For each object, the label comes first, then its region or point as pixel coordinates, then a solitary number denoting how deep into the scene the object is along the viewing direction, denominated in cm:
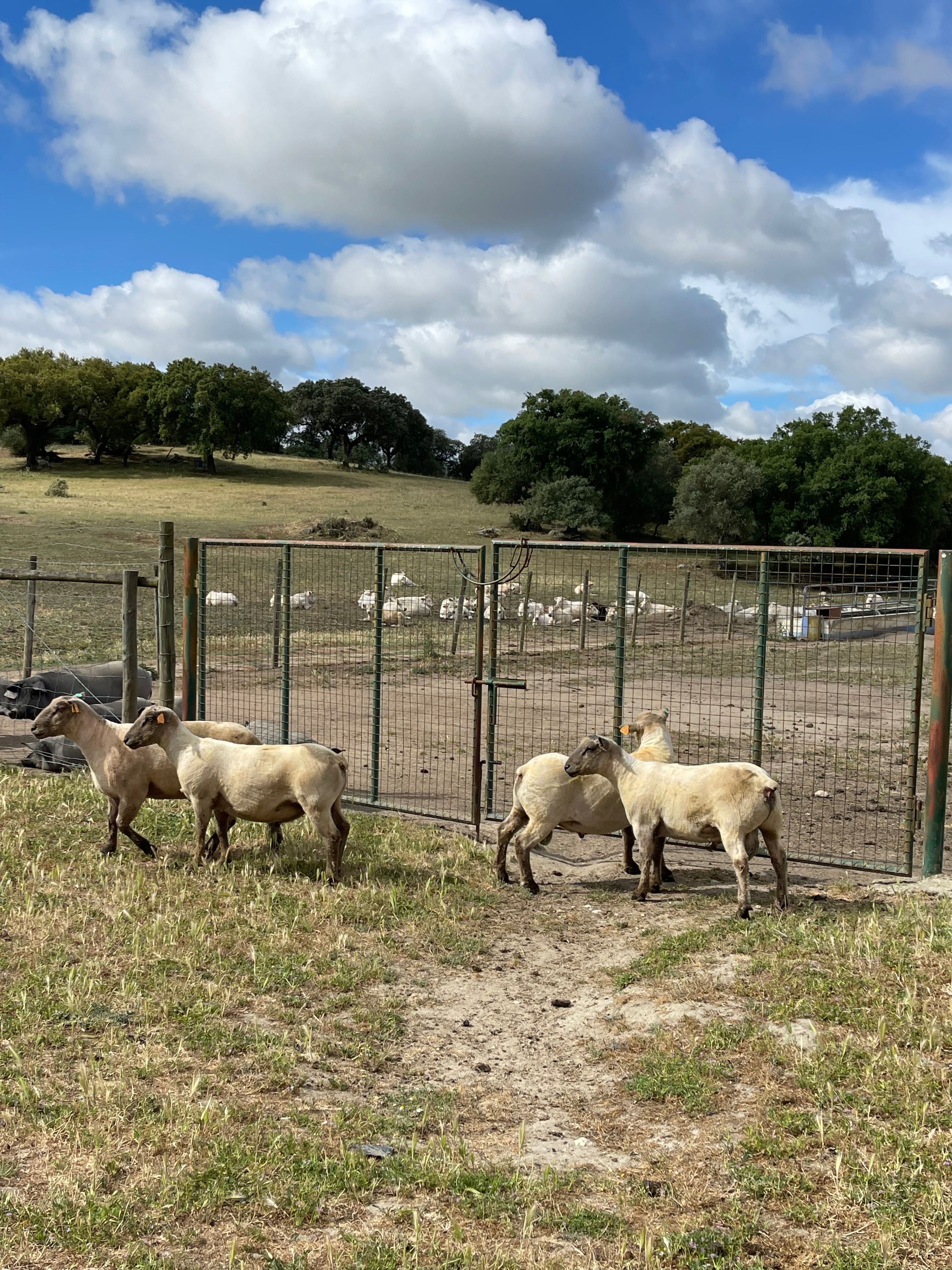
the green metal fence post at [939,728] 750
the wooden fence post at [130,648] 1002
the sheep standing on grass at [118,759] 788
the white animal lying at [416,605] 2212
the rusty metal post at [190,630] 1038
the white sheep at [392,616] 2164
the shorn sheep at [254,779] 723
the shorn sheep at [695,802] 673
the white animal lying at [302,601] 2325
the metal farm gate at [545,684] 891
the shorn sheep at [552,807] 755
